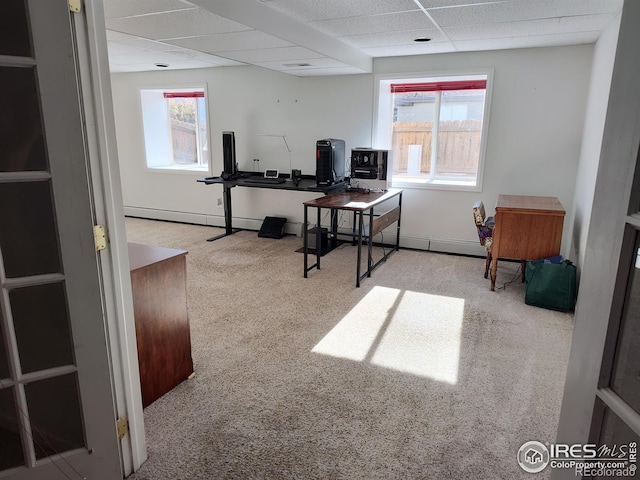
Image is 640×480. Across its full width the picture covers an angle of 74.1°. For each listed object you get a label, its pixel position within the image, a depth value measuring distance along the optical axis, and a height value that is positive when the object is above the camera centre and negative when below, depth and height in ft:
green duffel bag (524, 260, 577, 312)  11.61 -3.74
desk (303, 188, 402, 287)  13.32 -1.88
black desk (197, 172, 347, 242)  16.31 -1.55
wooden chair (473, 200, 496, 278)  13.28 -2.55
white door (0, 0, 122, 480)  4.43 -1.42
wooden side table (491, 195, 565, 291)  12.19 -2.38
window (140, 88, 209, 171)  21.34 +0.82
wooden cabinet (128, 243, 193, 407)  7.00 -2.96
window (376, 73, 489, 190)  16.30 +0.74
